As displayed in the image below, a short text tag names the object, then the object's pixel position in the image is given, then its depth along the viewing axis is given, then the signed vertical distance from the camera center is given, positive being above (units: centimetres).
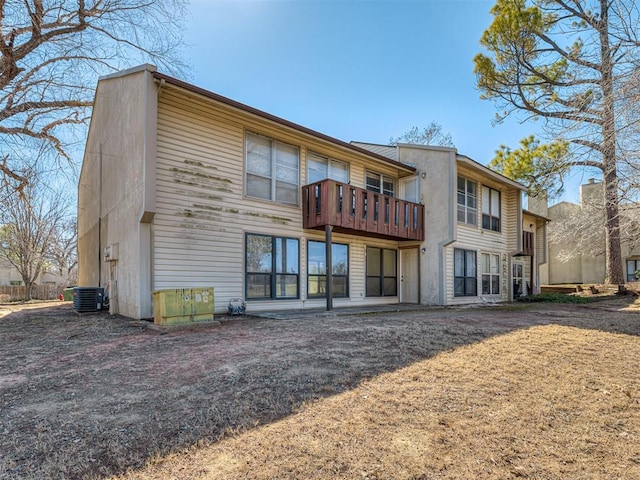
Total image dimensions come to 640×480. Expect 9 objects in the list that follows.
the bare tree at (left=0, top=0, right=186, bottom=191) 1259 +762
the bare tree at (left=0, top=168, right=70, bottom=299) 2203 +189
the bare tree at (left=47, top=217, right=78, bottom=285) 2928 +99
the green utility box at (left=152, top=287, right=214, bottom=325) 733 -92
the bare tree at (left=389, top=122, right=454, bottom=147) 2688 +908
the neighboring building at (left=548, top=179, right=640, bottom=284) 1756 +83
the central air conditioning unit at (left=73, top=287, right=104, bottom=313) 1146 -119
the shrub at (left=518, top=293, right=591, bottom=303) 1505 -161
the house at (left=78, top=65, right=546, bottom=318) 870 +148
